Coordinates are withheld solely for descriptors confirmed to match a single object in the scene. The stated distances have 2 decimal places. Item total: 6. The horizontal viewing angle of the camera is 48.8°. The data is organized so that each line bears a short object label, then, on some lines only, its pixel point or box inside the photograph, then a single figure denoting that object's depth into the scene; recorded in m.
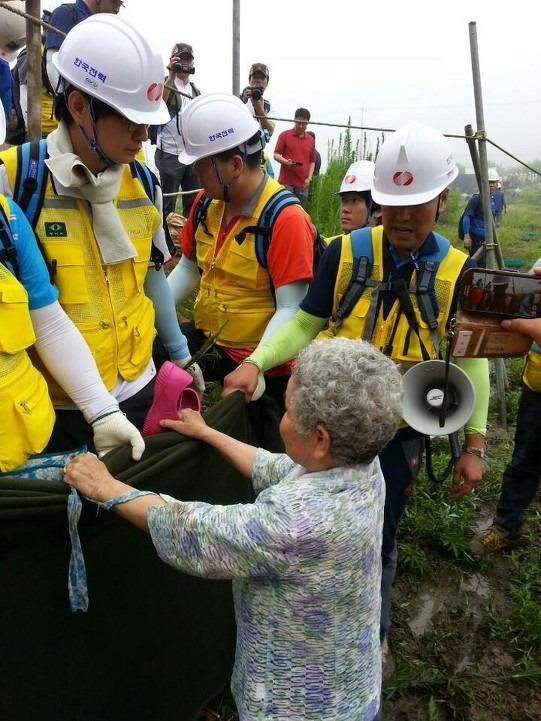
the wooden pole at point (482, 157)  4.57
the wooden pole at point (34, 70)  2.80
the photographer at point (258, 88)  7.08
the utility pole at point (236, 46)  5.32
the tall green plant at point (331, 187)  8.96
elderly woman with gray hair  1.34
